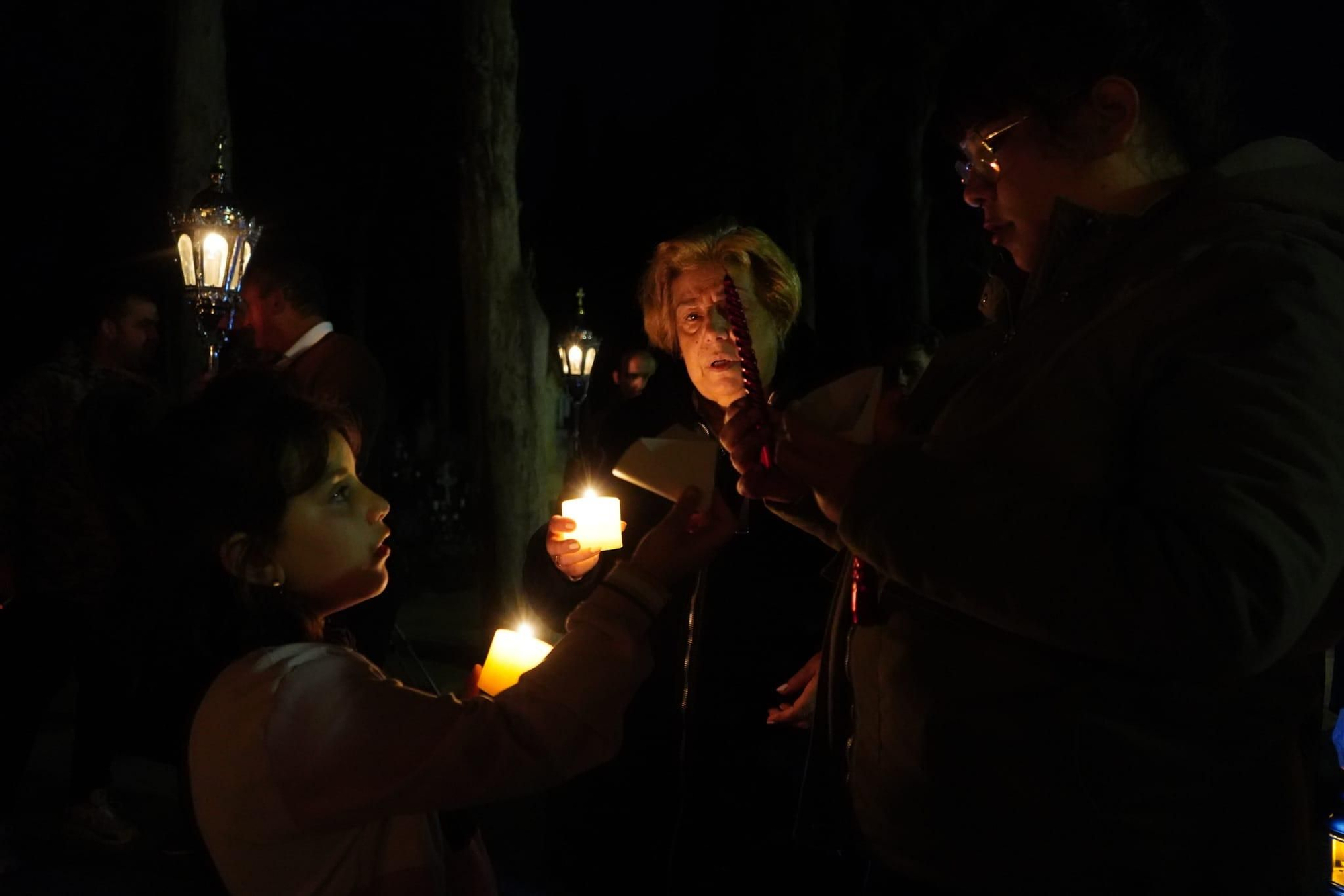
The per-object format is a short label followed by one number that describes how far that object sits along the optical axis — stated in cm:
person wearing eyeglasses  109
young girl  149
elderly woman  234
